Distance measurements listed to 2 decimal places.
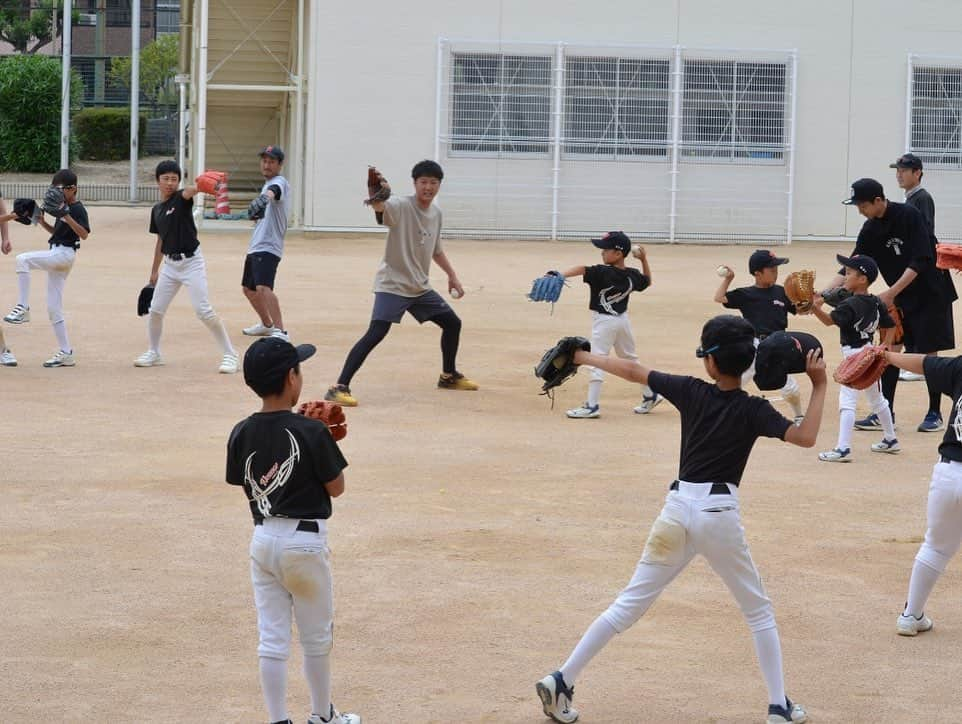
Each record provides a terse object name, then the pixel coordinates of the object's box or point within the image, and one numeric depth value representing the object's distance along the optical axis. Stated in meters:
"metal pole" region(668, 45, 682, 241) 27.70
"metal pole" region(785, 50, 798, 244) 27.86
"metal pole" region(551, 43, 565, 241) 27.58
